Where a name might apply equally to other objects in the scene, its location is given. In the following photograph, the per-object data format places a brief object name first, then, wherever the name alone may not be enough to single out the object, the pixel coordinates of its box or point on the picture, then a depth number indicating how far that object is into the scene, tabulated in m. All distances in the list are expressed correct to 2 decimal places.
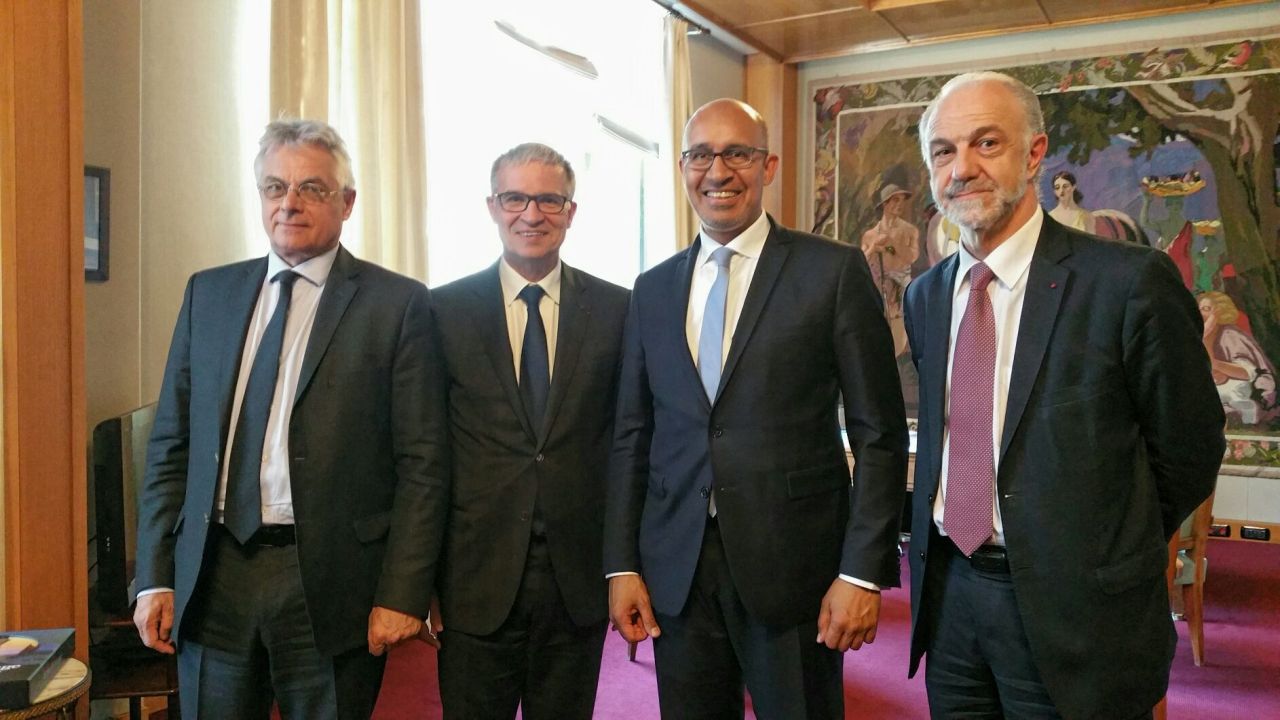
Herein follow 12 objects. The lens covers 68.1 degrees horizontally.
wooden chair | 3.90
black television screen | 2.65
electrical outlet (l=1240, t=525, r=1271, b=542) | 5.81
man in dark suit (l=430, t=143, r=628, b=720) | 1.97
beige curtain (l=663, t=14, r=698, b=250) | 5.82
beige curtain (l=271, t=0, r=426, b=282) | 3.40
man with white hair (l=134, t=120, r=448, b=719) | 1.79
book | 1.79
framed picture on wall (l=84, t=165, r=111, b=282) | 2.81
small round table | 1.80
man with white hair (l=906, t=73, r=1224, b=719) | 1.62
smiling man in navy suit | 1.80
